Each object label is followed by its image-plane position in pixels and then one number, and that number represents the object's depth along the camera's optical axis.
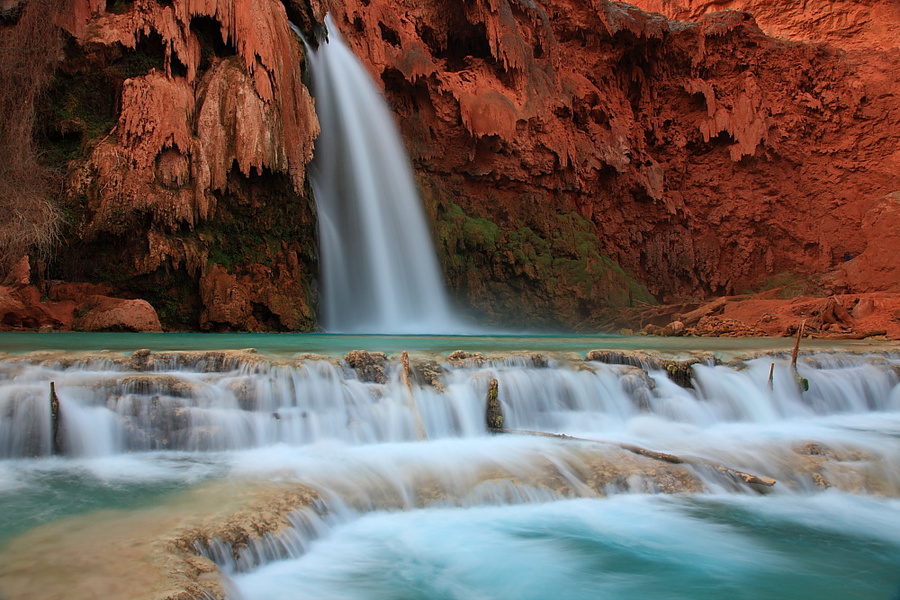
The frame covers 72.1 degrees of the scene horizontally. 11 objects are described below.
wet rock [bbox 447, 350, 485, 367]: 6.98
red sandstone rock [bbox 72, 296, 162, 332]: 11.62
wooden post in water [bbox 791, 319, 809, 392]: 7.93
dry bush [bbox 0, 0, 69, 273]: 11.66
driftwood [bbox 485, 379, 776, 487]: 4.98
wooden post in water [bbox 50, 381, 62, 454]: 4.82
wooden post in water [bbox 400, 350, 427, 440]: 5.94
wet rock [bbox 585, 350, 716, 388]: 7.49
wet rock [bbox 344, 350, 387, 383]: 6.39
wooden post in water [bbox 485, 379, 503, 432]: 6.26
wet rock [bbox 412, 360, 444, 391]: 6.49
